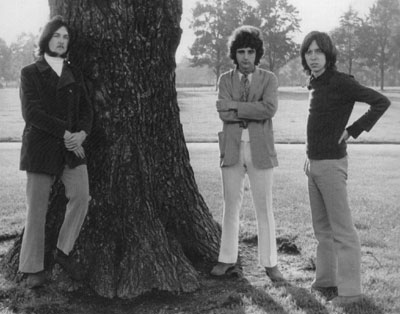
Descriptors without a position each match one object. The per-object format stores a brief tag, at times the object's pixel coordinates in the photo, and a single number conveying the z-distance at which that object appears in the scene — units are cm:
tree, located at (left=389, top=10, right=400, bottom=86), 5303
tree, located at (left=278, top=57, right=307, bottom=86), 9629
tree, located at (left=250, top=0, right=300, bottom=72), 5681
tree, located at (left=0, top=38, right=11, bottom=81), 7519
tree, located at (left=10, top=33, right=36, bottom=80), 7973
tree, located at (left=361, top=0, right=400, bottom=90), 5384
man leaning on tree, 414
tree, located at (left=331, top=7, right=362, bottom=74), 5534
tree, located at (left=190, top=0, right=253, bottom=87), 5531
